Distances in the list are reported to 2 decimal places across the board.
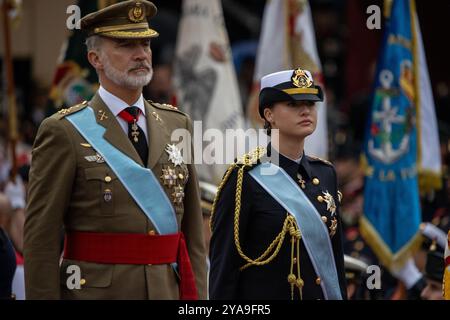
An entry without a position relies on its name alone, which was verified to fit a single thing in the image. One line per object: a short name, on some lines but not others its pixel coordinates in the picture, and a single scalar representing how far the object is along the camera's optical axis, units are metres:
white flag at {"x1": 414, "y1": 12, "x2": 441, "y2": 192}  19.31
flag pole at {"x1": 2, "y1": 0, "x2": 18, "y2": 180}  18.48
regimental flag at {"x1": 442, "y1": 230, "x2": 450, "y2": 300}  11.45
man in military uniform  10.65
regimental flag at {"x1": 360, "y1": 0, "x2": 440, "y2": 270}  18.58
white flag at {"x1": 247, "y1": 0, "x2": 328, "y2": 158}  21.23
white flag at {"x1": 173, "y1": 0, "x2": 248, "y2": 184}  22.47
